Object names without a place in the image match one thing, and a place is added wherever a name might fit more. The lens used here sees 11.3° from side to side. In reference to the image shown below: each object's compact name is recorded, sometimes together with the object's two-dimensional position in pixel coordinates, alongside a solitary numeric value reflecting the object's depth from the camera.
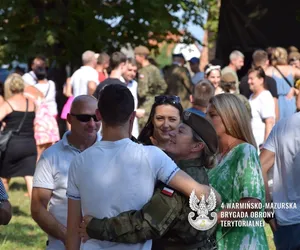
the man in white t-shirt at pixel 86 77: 22.94
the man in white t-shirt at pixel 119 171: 7.39
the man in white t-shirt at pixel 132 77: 21.20
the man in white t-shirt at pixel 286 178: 10.71
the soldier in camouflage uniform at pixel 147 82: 23.69
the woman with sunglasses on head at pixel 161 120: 10.03
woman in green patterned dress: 9.47
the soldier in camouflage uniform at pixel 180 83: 25.46
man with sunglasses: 9.44
